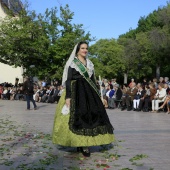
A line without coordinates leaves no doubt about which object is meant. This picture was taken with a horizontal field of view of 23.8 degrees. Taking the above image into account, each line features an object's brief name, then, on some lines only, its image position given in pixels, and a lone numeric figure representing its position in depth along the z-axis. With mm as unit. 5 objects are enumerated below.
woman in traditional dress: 6912
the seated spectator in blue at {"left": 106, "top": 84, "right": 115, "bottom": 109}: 21172
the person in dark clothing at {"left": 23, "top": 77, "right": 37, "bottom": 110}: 19812
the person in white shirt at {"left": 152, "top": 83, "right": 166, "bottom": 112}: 17938
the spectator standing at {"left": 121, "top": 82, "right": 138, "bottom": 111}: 19734
